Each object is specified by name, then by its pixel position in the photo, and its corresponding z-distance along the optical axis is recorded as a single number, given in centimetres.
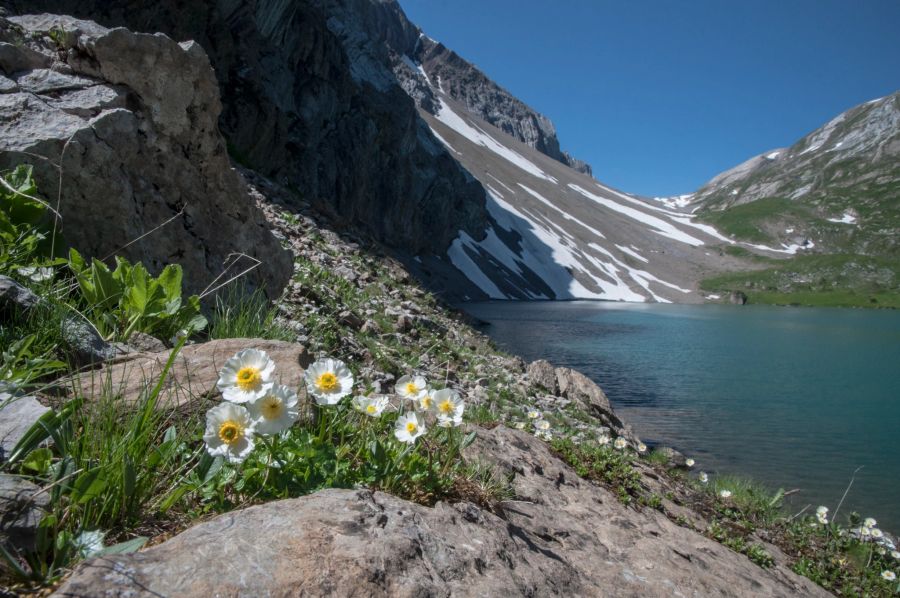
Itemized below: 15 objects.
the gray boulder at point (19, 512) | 155
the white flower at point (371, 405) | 270
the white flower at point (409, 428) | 247
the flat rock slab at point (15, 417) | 190
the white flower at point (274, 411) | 195
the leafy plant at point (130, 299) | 363
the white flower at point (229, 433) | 191
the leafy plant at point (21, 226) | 362
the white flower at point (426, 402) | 267
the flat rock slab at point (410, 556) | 153
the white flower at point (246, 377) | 199
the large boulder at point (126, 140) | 457
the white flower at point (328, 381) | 225
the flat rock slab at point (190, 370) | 260
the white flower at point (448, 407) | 273
